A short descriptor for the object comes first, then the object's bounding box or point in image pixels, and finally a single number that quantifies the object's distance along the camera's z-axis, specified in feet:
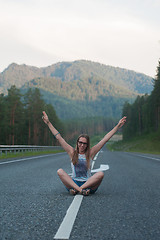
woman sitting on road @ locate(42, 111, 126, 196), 21.95
